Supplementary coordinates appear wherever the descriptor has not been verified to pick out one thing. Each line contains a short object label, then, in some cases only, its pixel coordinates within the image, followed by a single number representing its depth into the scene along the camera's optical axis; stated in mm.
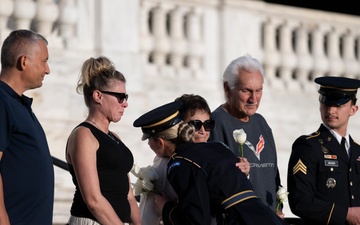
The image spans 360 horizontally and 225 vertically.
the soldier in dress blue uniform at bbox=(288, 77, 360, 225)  14180
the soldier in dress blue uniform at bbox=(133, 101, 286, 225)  12078
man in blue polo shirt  11219
